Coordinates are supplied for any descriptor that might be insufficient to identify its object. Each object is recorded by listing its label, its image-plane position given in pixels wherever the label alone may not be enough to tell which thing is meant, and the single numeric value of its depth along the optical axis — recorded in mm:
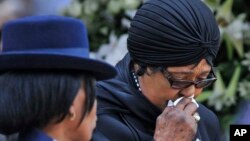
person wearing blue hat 4374
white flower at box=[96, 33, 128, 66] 9387
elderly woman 5497
